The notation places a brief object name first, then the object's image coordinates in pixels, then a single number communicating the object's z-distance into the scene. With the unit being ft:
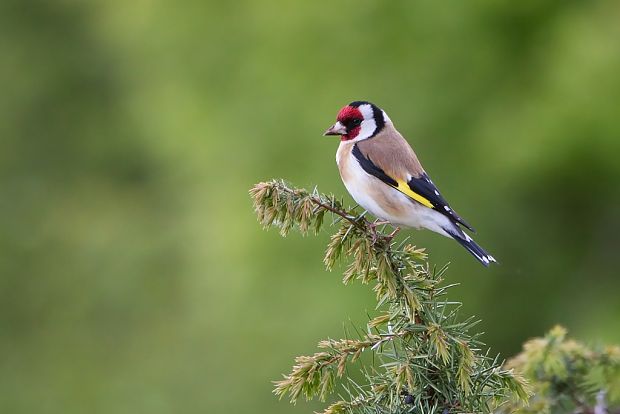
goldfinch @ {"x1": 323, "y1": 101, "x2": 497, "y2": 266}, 23.56
